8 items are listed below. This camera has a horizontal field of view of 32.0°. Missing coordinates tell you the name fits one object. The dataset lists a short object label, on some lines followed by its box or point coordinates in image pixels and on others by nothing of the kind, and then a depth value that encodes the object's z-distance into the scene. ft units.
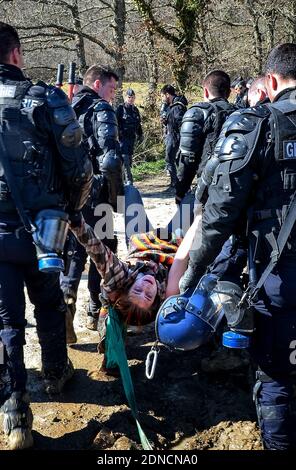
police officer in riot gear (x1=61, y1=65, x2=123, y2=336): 13.52
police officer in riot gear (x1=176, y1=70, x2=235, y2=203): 15.49
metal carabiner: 9.78
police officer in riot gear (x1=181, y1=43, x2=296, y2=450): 7.87
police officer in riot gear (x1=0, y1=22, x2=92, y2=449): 9.17
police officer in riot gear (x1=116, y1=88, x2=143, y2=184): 37.11
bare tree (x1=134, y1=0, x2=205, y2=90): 46.93
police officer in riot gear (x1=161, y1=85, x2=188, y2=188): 33.01
